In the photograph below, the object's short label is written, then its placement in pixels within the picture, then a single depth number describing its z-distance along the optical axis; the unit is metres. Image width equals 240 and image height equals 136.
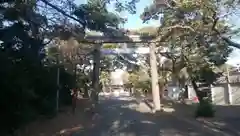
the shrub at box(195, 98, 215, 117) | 9.73
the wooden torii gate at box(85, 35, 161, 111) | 12.64
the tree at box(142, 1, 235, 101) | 6.68
